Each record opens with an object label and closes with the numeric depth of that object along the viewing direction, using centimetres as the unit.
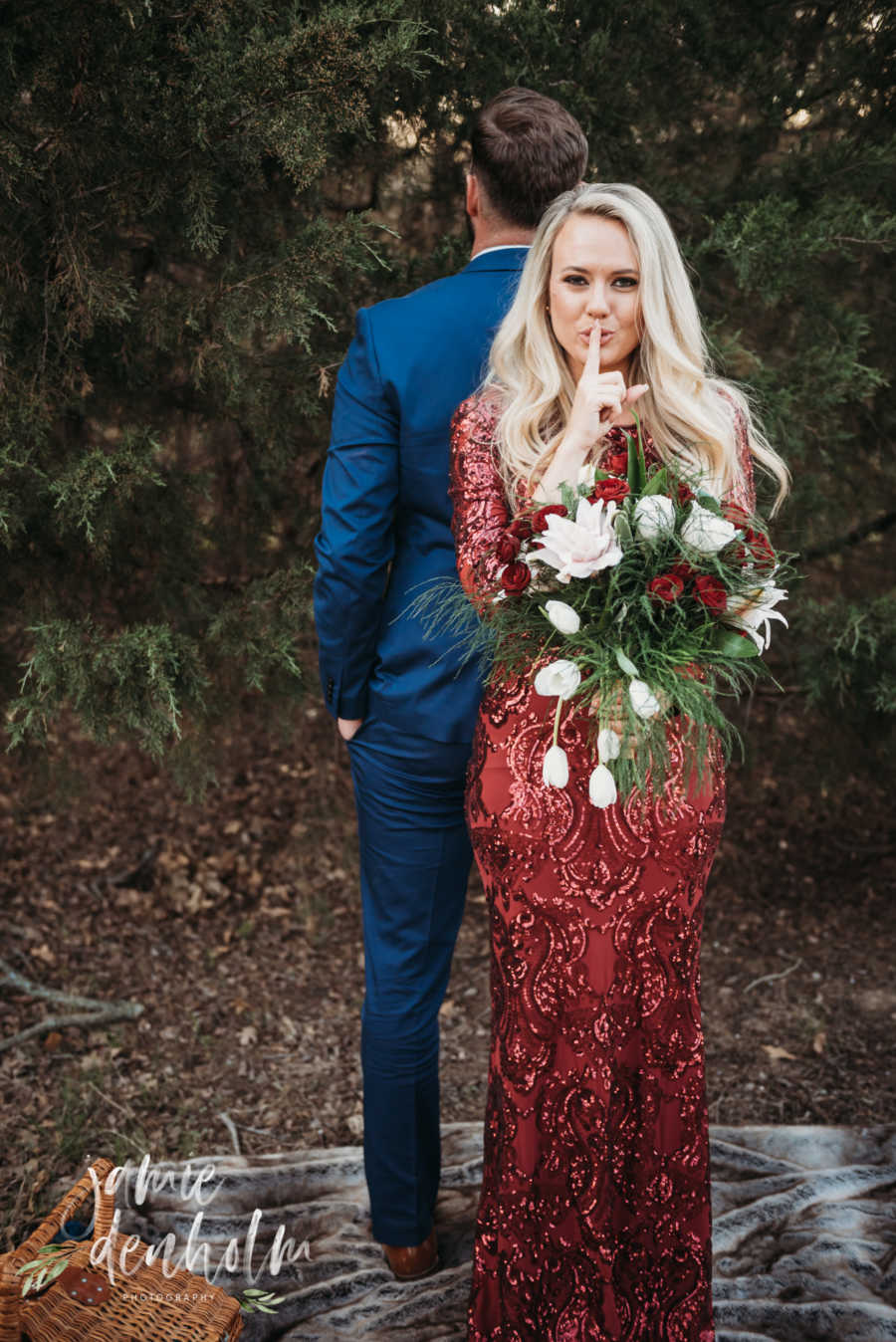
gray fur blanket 270
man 245
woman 214
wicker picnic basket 222
